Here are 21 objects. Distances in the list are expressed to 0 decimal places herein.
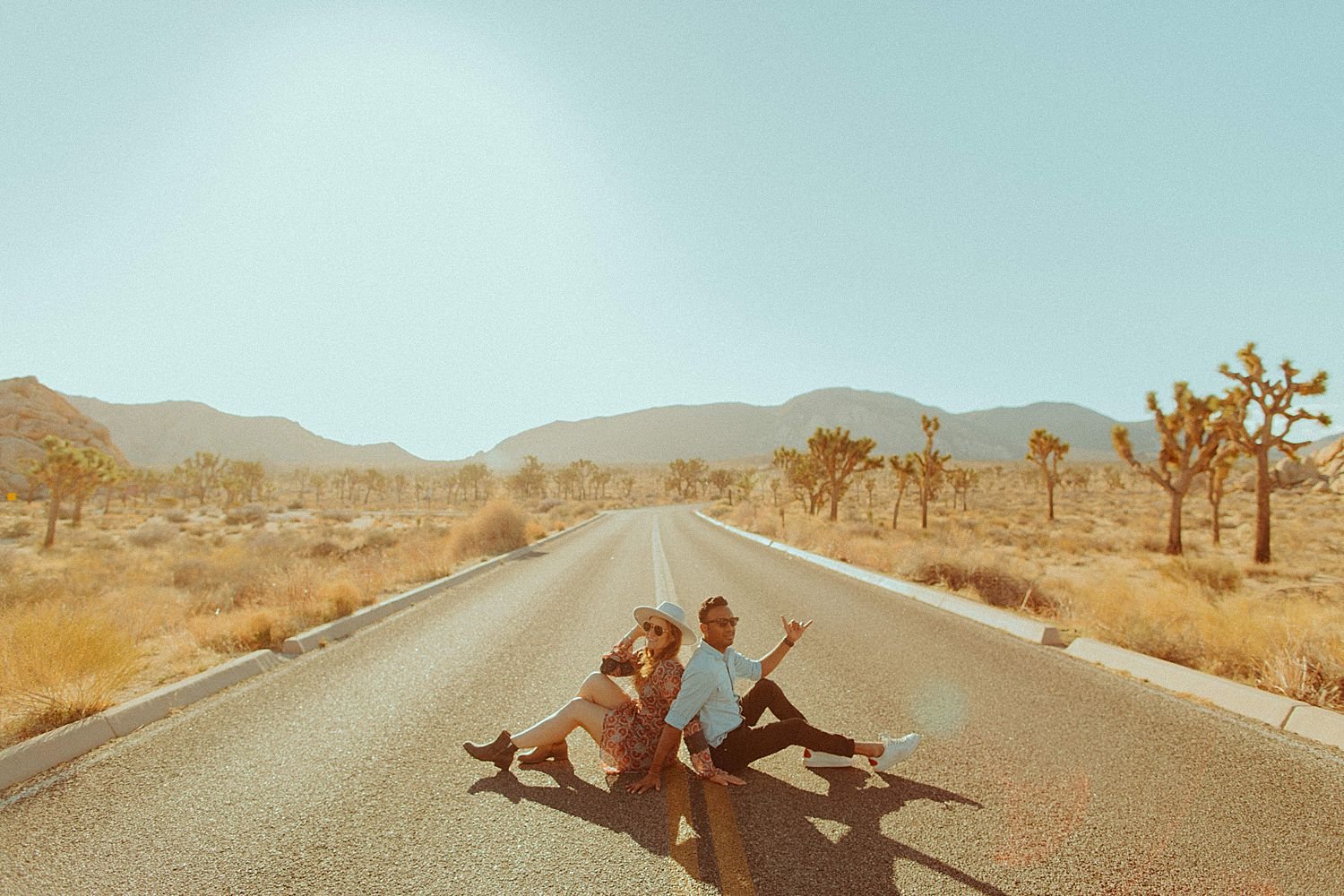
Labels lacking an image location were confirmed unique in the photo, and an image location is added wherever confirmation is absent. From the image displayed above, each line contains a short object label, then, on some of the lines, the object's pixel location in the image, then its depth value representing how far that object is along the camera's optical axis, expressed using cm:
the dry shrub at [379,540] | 2245
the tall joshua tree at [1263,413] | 1948
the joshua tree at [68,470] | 3397
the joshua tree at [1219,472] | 2359
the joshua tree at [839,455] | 3900
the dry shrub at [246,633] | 801
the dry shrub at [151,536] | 2739
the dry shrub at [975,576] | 1155
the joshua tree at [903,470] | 4000
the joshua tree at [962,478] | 5091
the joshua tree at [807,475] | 4331
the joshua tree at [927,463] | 3619
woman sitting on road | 434
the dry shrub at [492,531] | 2145
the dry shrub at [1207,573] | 1600
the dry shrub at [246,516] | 4253
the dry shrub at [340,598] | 989
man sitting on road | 412
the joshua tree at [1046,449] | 3906
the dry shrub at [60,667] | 530
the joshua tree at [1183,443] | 2277
